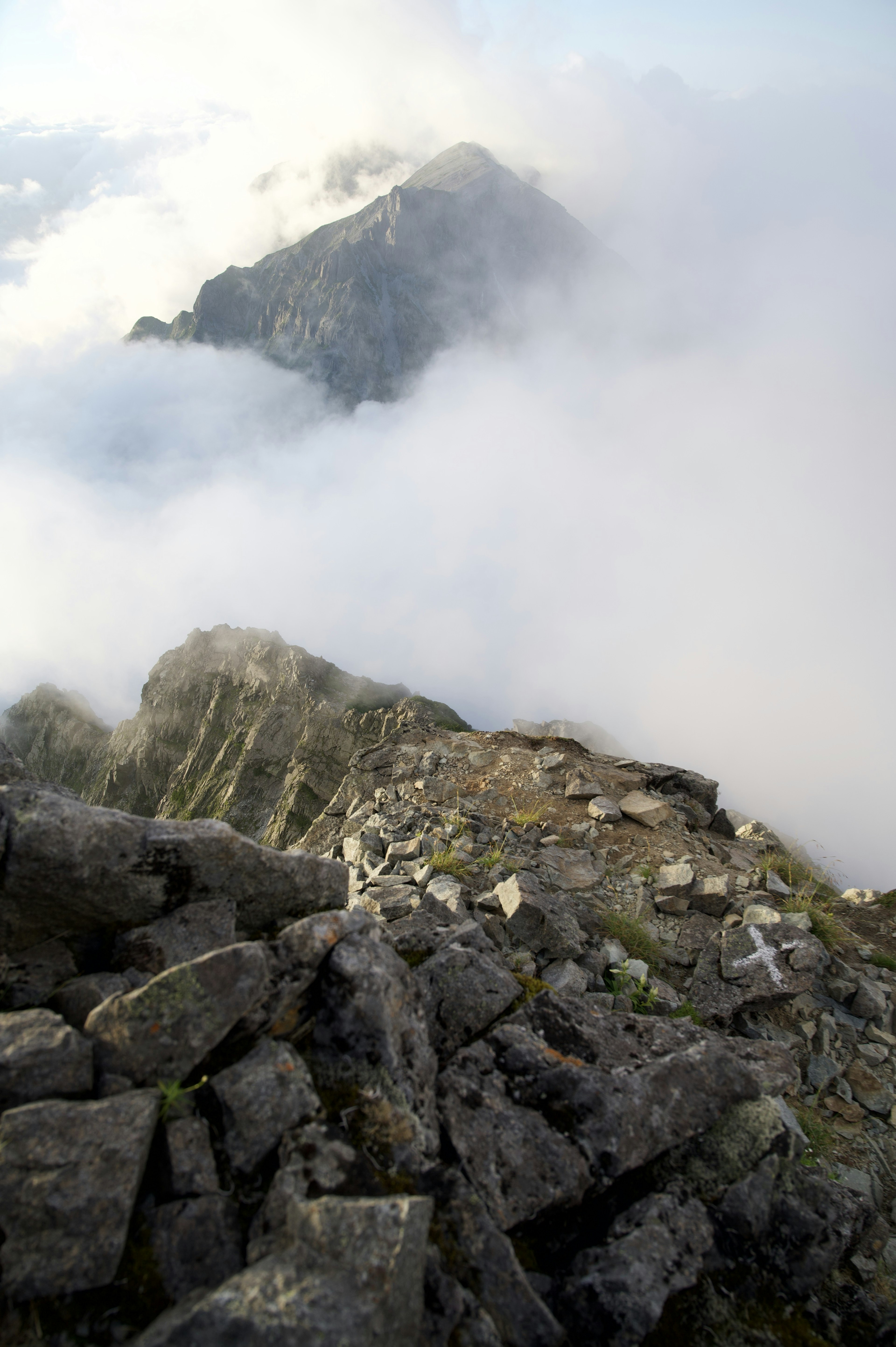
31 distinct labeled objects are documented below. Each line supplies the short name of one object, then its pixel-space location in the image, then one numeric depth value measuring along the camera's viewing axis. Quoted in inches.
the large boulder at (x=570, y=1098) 169.3
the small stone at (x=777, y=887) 401.7
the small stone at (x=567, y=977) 286.2
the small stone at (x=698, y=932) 352.5
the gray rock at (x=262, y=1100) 149.6
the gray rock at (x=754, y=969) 311.9
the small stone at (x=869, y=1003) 311.9
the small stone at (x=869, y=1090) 273.6
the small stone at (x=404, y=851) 420.2
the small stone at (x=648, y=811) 480.1
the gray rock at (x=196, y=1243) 130.3
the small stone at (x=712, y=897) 374.0
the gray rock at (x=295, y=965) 174.9
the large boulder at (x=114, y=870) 185.5
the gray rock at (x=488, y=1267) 137.9
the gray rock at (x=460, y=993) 208.8
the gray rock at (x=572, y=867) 405.7
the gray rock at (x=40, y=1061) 143.6
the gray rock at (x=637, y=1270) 147.6
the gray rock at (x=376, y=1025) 175.0
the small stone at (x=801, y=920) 349.1
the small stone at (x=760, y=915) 350.0
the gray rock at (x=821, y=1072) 282.5
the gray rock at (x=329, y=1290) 112.0
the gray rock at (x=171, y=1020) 155.3
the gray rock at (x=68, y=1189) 122.8
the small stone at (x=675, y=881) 384.8
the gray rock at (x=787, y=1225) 171.5
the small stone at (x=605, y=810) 487.5
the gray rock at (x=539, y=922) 314.0
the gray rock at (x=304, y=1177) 134.9
